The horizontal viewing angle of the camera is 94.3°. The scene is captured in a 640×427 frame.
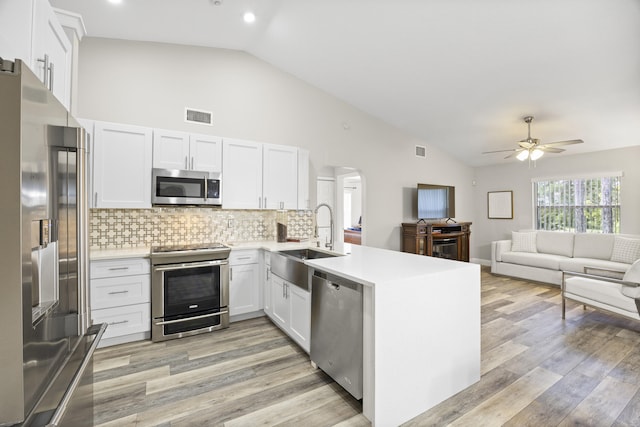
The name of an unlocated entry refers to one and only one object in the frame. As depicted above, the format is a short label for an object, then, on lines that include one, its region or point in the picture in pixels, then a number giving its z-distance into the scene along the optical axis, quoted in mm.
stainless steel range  3027
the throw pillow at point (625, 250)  4730
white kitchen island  1787
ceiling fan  4254
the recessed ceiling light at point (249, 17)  3395
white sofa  4859
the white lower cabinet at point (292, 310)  2624
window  5500
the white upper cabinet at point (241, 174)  3744
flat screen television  6098
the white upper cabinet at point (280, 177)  4031
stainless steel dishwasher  1922
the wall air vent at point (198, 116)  3893
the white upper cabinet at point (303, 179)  4312
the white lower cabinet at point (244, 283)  3486
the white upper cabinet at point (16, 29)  1142
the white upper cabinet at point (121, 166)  3059
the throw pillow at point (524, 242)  6086
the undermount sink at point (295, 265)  2641
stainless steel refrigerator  694
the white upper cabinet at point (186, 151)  3355
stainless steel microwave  3307
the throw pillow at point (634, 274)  2957
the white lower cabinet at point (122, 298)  2848
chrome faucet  3260
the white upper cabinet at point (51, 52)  1417
